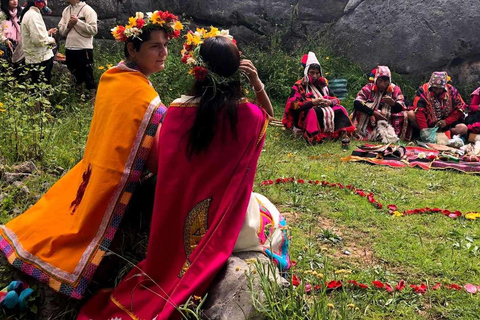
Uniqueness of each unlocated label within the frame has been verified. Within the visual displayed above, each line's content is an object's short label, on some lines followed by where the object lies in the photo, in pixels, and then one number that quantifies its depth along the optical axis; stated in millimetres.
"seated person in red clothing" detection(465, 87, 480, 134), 8703
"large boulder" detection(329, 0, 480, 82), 11305
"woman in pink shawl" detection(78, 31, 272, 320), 2740
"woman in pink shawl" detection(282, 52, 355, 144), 8336
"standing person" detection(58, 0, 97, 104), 7659
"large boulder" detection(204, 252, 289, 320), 2452
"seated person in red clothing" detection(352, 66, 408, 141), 8984
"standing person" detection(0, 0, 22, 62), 7340
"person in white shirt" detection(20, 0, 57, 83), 6852
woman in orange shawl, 2898
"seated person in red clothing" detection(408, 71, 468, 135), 8820
